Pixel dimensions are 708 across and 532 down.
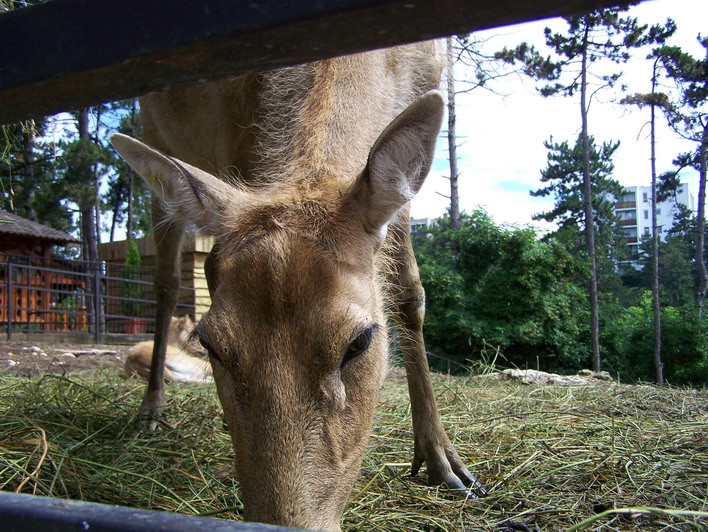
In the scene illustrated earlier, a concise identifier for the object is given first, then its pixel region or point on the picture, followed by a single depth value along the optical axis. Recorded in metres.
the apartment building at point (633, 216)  50.04
